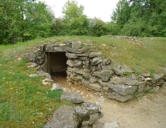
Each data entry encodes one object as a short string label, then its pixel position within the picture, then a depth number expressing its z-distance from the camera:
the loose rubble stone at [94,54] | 5.29
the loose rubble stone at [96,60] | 5.10
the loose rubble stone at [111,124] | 3.24
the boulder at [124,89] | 4.08
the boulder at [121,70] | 4.54
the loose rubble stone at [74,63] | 5.64
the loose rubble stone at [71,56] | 5.56
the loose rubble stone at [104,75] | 4.70
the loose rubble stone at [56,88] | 3.04
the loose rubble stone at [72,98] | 2.69
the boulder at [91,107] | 2.60
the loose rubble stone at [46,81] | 3.31
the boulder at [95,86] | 4.95
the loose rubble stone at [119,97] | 4.16
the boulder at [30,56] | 4.89
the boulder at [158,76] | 4.59
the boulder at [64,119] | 1.91
